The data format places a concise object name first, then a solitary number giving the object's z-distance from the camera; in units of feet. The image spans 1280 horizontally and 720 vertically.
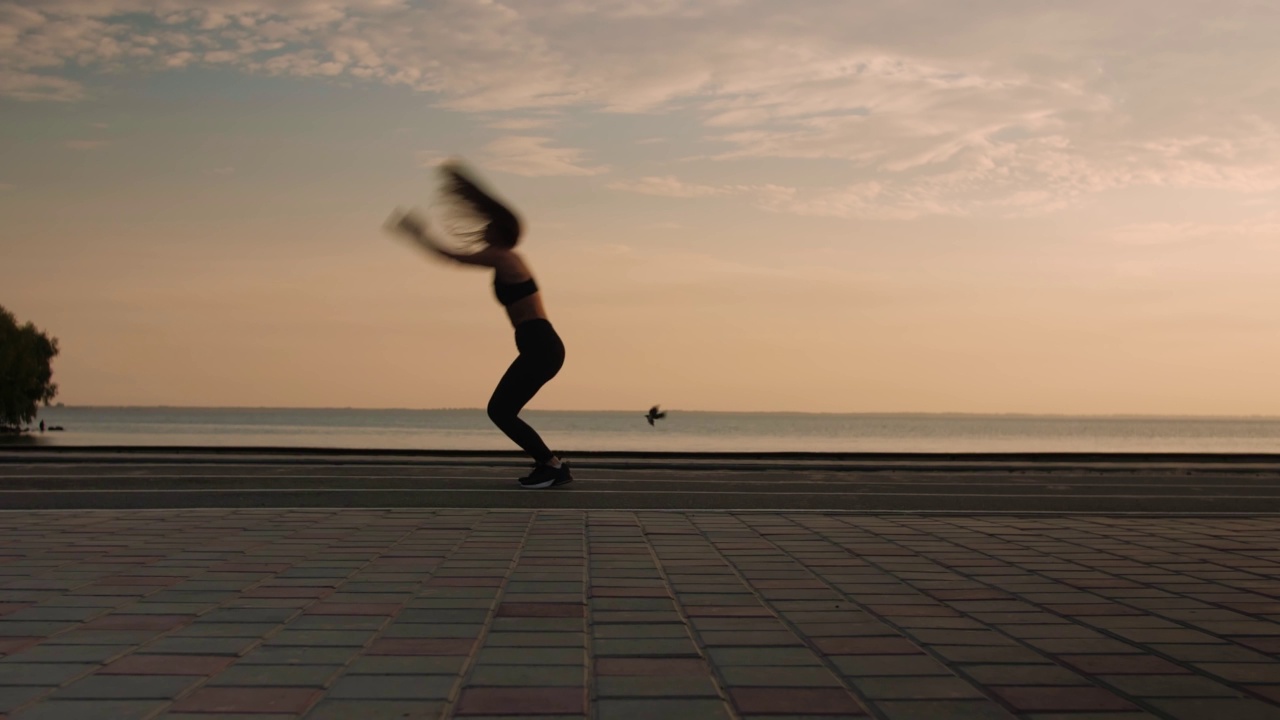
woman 34.58
